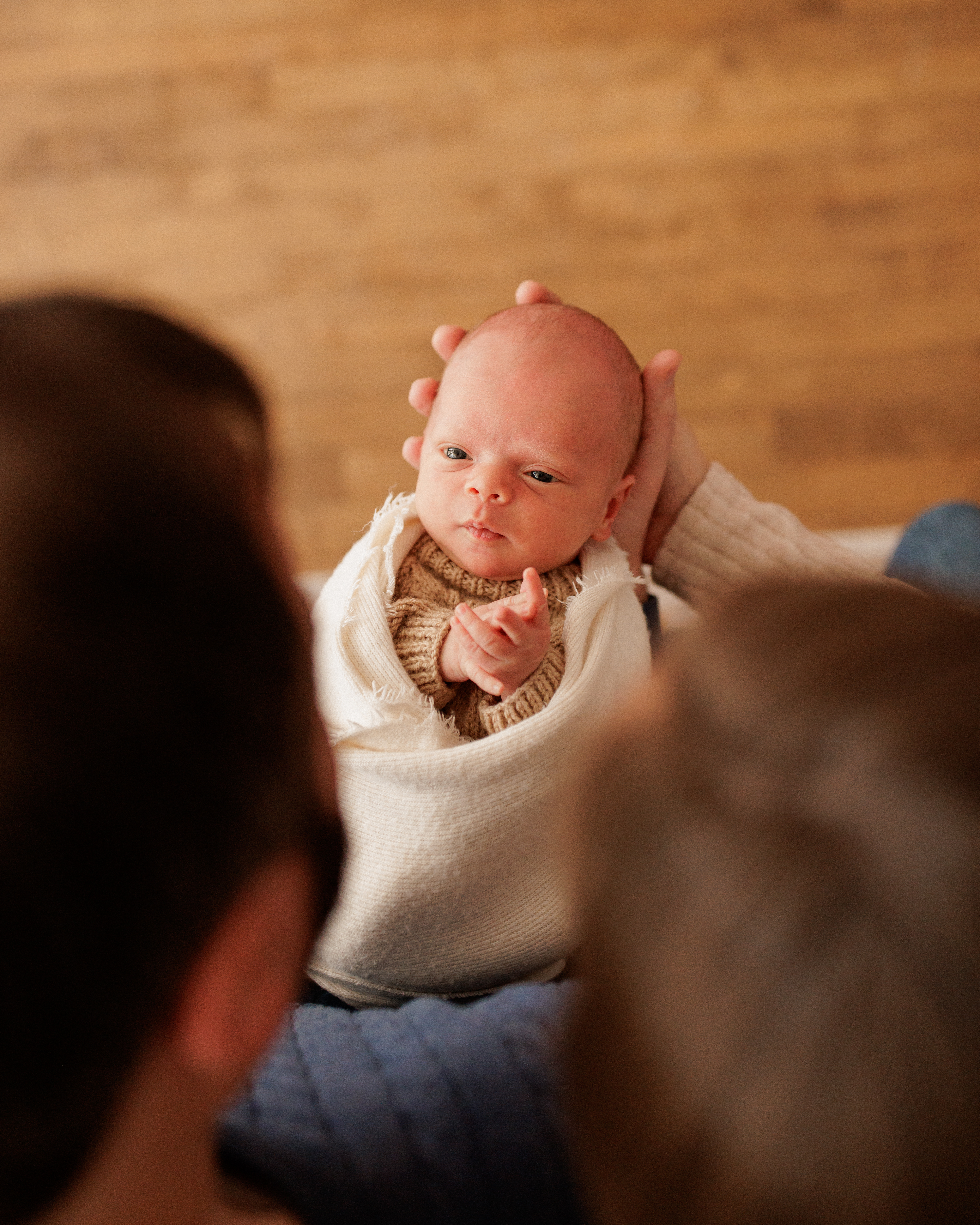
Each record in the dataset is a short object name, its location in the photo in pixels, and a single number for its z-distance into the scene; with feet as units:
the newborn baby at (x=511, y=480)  2.64
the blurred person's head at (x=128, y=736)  0.84
